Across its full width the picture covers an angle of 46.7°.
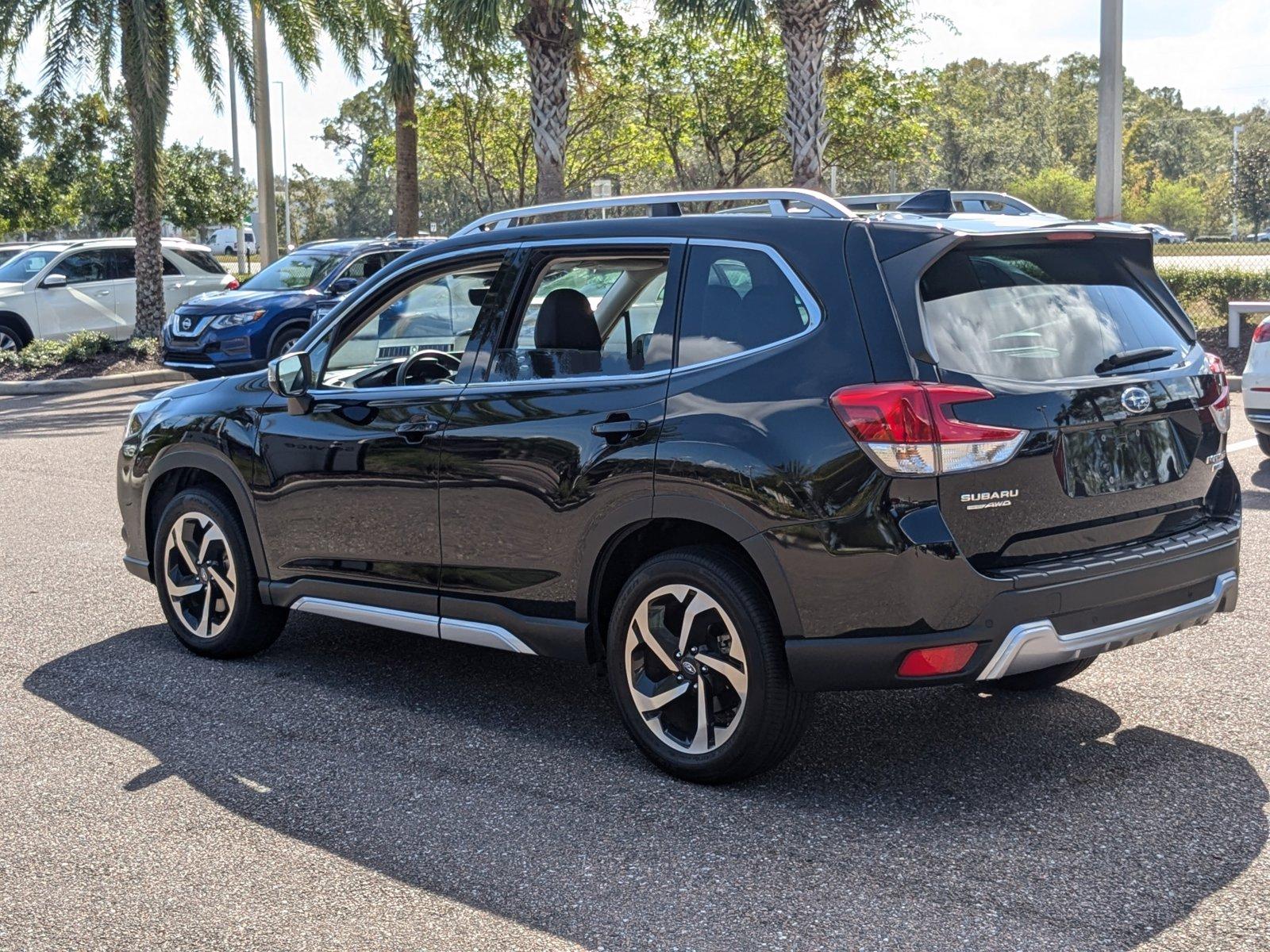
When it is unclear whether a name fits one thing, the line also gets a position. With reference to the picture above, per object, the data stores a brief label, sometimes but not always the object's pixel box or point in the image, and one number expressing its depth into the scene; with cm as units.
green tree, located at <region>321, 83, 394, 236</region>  8050
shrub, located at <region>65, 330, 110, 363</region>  2136
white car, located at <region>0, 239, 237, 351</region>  2219
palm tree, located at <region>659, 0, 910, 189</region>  1895
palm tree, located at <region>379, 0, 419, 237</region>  2292
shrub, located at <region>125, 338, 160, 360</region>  2172
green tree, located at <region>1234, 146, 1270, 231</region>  5297
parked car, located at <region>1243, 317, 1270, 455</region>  1043
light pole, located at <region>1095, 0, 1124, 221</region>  1748
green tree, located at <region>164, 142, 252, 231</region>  4803
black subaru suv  422
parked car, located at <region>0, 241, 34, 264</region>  2717
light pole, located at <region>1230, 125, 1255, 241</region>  4825
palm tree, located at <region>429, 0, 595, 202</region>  2092
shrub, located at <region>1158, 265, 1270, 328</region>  1962
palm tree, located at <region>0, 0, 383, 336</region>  2080
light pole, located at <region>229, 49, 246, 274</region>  5148
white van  9281
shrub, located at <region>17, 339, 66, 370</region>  2103
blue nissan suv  1773
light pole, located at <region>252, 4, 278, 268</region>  2350
